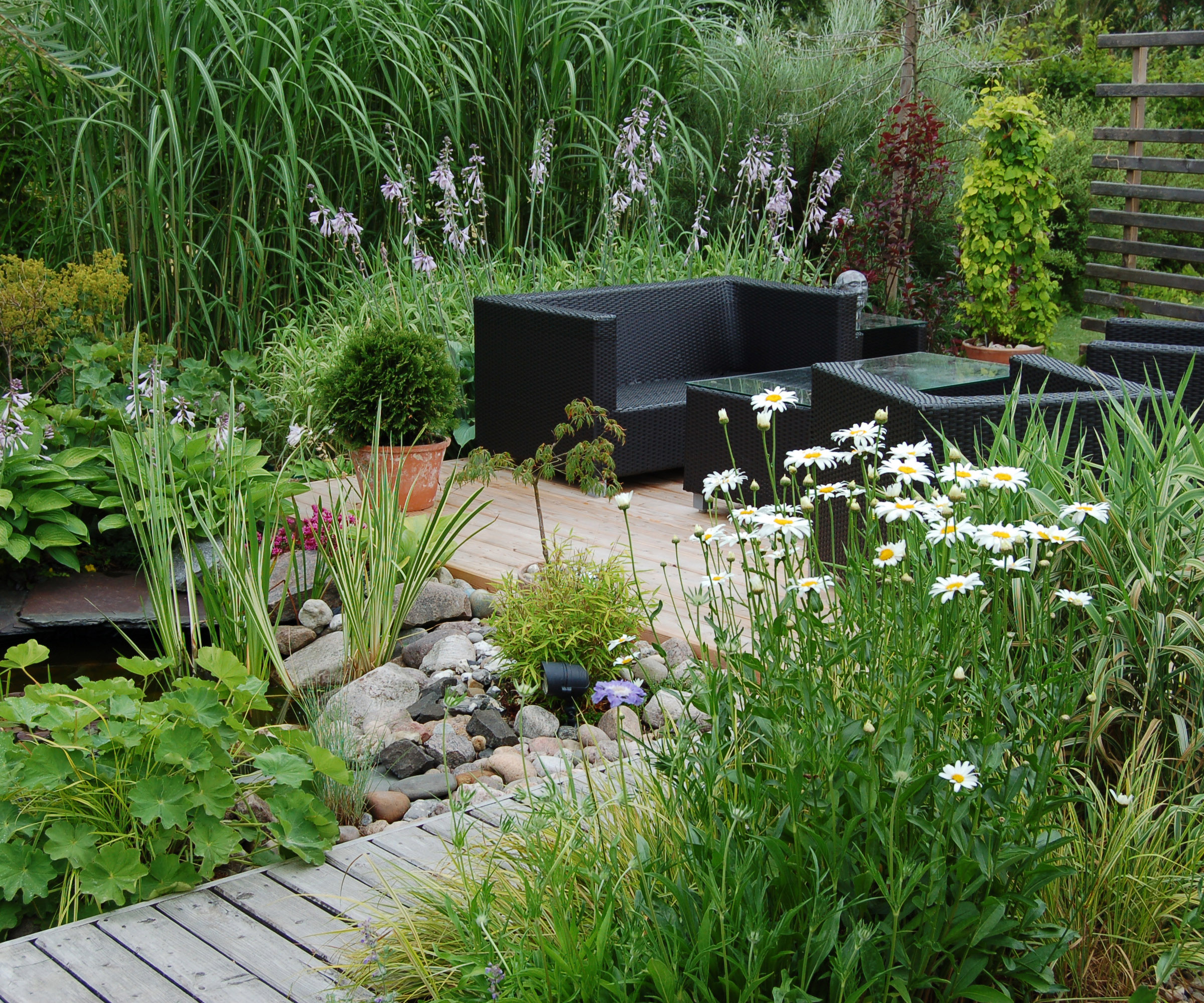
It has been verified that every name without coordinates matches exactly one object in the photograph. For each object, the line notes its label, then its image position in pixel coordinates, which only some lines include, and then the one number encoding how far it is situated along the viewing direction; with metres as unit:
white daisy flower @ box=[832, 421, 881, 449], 1.90
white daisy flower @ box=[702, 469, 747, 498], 1.89
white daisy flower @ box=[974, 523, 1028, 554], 1.56
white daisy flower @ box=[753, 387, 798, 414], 1.96
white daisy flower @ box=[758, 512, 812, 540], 1.71
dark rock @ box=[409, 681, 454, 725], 3.14
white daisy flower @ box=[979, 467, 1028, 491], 1.71
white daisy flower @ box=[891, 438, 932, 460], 1.83
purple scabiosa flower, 1.76
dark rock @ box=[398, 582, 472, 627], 3.76
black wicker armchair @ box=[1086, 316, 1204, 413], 3.97
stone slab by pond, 3.75
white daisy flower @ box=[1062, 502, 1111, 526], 1.63
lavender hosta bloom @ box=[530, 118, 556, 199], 6.25
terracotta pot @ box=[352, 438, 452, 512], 4.62
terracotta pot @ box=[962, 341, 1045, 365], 7.70
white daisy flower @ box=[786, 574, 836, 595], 1.64
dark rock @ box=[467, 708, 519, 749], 2.99
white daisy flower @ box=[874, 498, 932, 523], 1.63
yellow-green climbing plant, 7.40
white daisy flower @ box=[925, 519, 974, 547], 1.57
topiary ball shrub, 4.51
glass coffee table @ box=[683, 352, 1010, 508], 4.49
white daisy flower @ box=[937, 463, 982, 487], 1.70
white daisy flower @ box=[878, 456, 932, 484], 1.77
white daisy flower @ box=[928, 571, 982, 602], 1.49
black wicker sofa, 4.89
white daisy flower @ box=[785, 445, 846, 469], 1.82
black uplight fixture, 2.96
